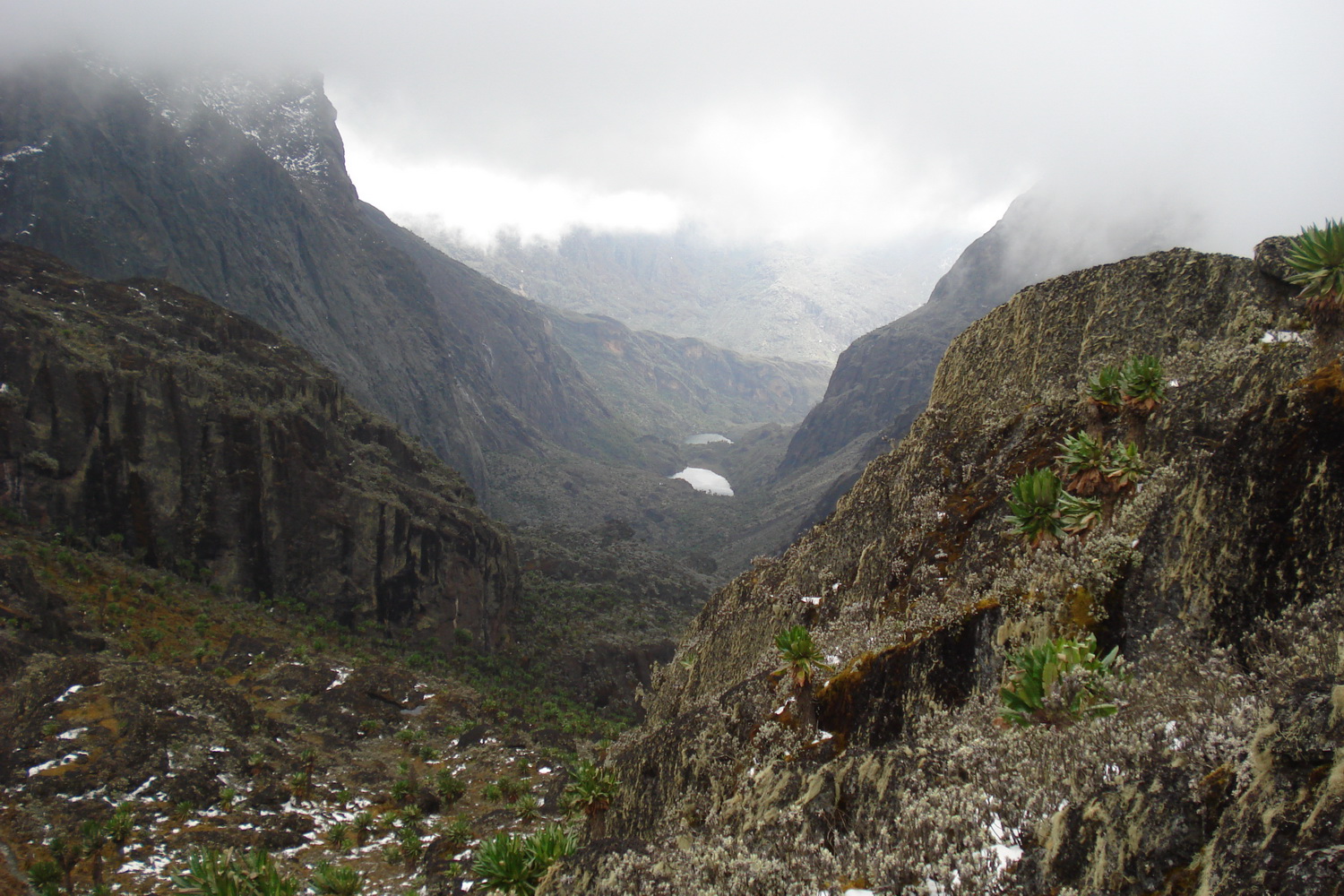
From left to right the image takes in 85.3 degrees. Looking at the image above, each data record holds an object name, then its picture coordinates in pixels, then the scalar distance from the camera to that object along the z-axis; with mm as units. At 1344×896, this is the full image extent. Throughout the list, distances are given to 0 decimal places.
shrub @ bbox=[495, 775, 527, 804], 36000
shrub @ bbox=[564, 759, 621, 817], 21438
